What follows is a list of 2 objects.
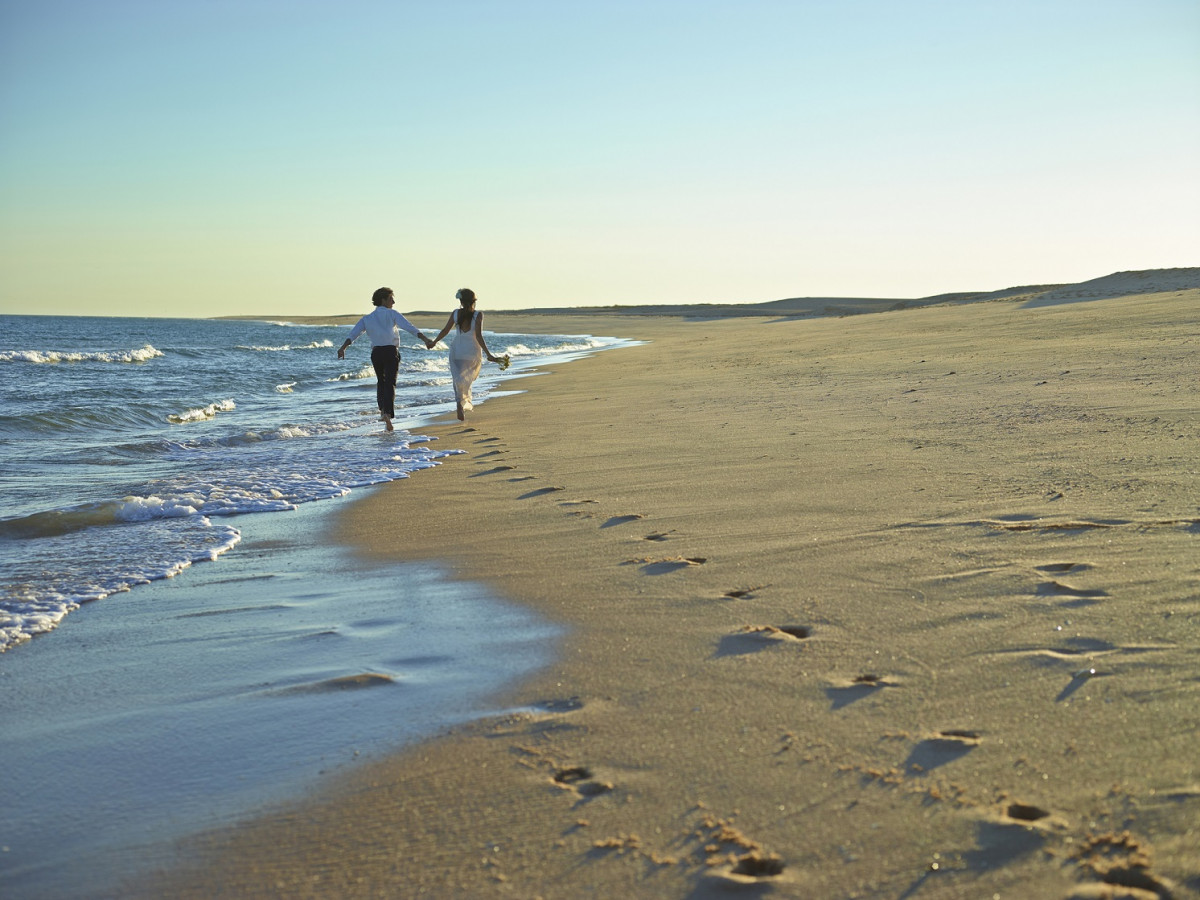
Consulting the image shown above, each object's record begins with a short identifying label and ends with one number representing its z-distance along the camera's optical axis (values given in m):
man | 10.98
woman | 11.35
